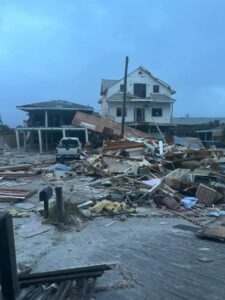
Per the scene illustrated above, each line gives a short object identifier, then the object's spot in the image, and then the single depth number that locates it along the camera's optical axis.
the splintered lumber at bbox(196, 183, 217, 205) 8.89
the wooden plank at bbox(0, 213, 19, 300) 3.03
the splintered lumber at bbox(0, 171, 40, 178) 14.62
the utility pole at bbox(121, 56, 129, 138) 24.62
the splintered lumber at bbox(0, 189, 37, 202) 9.38
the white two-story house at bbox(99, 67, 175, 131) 32.02
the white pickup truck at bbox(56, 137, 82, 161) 19.56
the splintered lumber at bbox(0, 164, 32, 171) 16.33
